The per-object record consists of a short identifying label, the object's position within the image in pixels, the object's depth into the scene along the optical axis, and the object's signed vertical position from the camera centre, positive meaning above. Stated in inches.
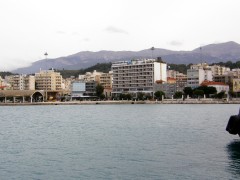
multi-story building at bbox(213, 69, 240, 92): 7142.7 +325.5
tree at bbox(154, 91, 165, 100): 6840.6 +20.8
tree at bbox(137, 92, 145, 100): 7185.0 -13.8
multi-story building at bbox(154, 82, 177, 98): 7258.9 +135.1
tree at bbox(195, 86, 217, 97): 6358.3 +82.1
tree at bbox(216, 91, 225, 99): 6294.3 -1.7
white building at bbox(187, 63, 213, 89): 7101.4 +355.3
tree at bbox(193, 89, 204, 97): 6298.7 +48.8
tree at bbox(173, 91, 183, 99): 6757.4 +18.9
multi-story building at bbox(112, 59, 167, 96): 7431.1 +404.2
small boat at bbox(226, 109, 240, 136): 1459.2 -115.4
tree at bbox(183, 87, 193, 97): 6552.7 +69.8
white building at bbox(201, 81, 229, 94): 6663.4 +171.2
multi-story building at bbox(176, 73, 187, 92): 7281.5 +193.5
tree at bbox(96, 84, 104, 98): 7785.4 +110.9
